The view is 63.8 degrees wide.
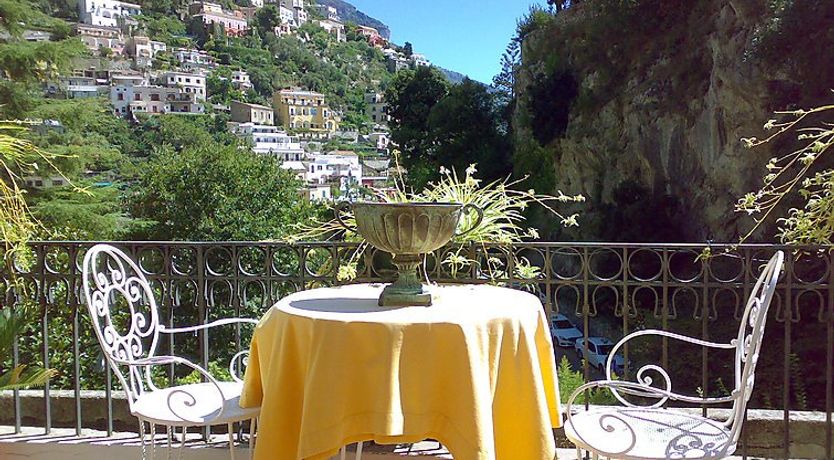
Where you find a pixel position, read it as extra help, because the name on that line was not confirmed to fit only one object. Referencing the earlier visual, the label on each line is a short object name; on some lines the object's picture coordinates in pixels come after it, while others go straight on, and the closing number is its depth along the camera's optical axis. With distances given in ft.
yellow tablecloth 5.10
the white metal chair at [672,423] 5.53
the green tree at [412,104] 77.00
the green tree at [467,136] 72.38
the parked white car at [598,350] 40.64
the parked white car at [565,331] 43.20
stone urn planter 5.82
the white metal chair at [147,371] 6.43
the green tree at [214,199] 50.96
